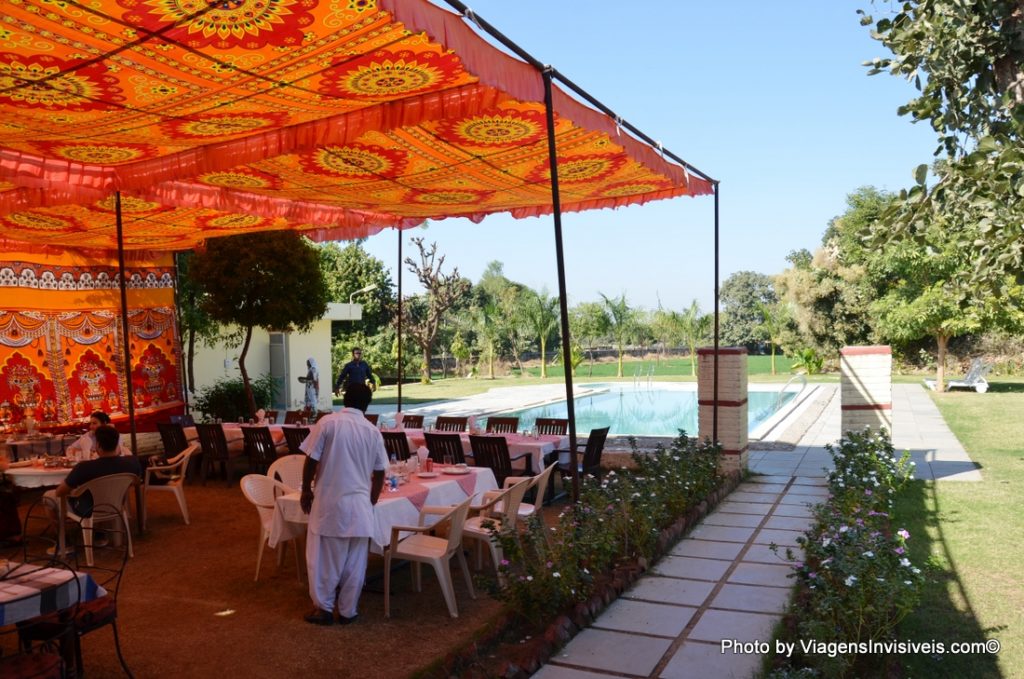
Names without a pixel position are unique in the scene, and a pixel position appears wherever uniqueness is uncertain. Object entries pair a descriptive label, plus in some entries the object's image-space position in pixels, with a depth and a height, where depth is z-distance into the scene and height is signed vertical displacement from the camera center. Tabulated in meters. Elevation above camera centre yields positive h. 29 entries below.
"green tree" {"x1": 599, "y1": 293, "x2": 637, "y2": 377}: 33.19 +1.04
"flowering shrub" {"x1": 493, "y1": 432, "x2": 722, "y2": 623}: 4.76 -1.28
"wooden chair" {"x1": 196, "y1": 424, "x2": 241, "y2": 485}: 10.13 -1.08
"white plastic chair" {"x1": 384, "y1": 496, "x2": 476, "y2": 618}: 5.21 -1.28
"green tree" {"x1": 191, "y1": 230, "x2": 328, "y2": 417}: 12.65 +1.19
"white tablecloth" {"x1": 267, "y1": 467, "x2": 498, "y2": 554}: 5.57 -1.11
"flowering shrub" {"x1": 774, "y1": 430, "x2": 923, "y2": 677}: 3.89 -1.27
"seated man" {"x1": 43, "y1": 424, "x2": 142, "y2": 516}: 6.47 -0.84
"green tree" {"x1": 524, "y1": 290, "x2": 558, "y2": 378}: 33.16 +1.12
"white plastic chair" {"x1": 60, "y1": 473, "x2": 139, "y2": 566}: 6.50 -1.09
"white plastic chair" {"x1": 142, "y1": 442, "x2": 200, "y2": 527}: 7.93 -1.19
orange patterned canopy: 4.02 +1.58
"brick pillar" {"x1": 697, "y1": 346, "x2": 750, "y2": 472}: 9.92 -0.75
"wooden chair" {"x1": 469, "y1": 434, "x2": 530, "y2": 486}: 8.29 -1.08
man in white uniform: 5.02 -0.92
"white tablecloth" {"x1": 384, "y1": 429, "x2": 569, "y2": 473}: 8.44 -1.04
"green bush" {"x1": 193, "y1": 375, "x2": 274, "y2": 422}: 14.31 -0.77
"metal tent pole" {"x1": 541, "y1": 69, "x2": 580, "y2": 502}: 5.07 +0.58
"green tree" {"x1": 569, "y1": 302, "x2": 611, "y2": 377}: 33.53 +0.87
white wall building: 15.23 -0.07
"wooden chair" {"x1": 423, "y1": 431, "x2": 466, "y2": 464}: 8.72 -1.04
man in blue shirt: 11.08 -0.24
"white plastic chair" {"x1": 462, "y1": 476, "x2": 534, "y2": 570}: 5.77 -1.20
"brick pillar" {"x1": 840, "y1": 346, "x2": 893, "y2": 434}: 10.34 -0.69
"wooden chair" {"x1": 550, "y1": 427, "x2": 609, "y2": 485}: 8.65 -1.18
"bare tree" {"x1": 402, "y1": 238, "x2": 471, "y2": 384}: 32.91 +2.30
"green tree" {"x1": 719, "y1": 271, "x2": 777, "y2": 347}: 57.97 +2.83
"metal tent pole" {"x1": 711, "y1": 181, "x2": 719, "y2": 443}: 9.61 -0.99
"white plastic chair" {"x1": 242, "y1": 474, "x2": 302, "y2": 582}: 6.07 -1.06
